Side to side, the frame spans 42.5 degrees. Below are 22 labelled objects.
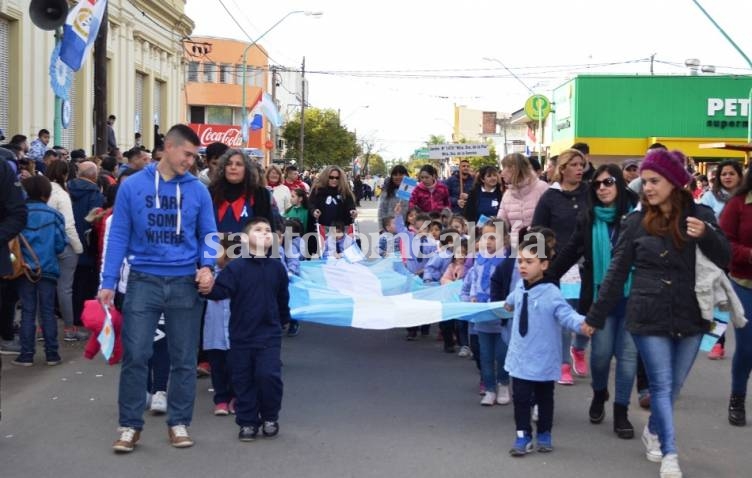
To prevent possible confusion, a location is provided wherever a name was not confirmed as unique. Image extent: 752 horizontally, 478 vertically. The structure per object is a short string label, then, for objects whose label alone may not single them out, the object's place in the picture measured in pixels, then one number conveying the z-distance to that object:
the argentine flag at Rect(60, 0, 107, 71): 15.96
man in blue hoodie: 6.43
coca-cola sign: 47.90
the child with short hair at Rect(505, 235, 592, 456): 6.45
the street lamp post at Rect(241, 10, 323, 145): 38.64
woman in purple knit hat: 5.92
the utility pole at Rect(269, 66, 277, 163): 56.46
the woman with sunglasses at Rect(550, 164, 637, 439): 7.07
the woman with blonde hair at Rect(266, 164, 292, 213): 15.92
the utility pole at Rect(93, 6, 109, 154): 17.97
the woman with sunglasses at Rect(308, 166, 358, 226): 14.12
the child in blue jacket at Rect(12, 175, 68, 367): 9.48
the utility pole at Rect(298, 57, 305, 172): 66.44
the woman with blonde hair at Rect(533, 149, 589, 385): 8.11
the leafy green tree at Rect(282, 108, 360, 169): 83.62
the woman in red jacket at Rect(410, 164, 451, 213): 15.34
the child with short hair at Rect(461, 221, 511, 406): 7.93
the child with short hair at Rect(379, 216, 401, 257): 14.02
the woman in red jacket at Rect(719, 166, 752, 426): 7.22
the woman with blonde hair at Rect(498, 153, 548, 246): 9.62
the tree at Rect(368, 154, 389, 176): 174.88
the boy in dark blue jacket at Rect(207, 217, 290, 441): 6.81
